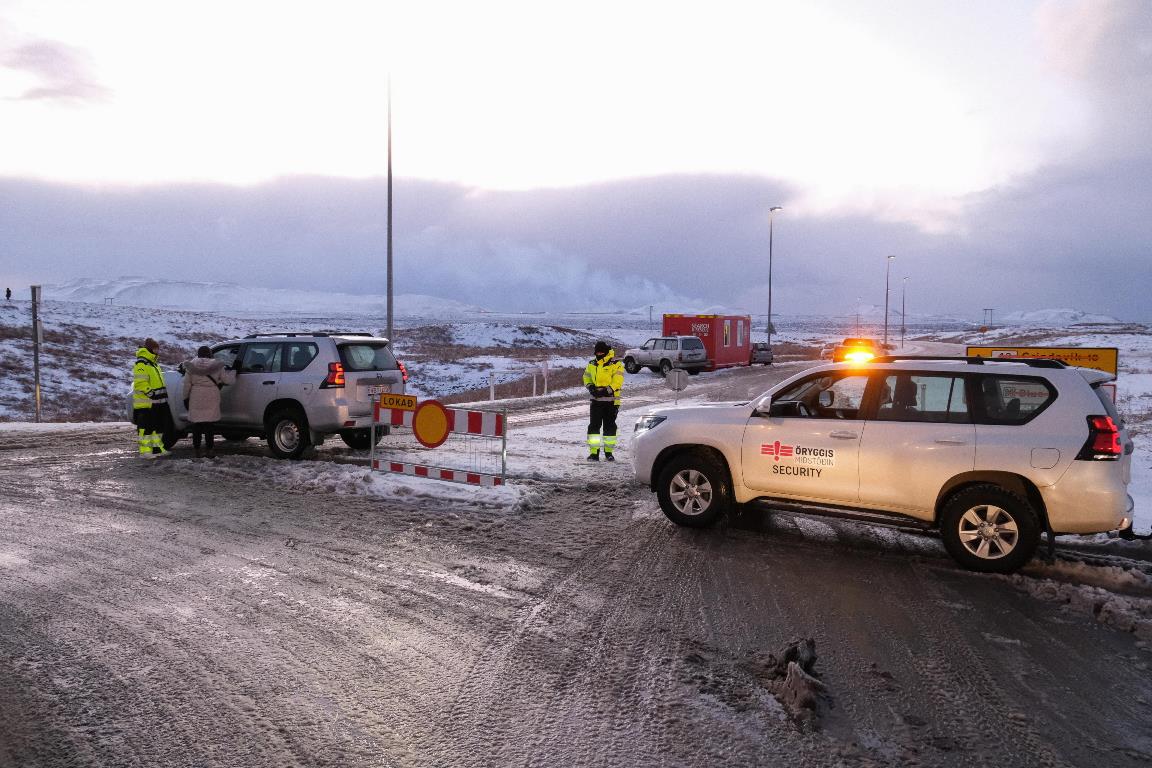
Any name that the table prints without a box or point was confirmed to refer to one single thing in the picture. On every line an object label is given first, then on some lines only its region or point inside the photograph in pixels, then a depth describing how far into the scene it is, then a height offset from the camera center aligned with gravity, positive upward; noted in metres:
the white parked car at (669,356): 35.25 -0.82
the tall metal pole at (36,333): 16.58 -0.09
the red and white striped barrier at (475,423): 9.77 -1.07
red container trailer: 39.03 +0.25
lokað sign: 10.74 -0.91
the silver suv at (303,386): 11.91 -0.80
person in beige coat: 12.15 -0.83
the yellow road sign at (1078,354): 12.98 -0.21
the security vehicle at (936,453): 6.54 -0.99
